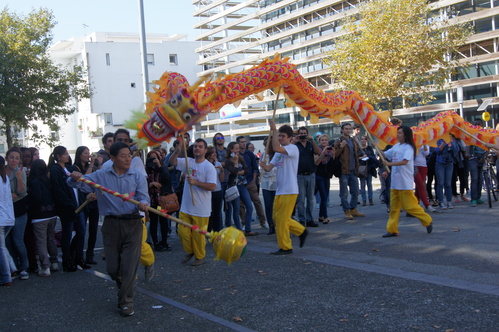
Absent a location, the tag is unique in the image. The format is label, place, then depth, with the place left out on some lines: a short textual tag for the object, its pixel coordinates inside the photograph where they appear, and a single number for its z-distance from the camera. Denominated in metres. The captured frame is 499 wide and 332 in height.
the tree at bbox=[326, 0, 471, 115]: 27.48
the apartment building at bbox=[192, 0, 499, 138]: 42.72
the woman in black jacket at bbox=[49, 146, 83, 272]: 8.38
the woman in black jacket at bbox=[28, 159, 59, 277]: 8.34
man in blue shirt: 6.20
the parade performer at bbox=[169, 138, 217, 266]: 8.45
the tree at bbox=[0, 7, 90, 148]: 28.30
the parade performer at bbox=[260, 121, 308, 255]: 8.91
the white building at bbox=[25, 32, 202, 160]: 66.31
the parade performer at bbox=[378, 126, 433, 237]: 9.60
